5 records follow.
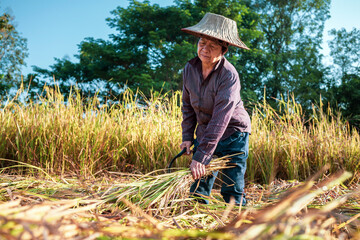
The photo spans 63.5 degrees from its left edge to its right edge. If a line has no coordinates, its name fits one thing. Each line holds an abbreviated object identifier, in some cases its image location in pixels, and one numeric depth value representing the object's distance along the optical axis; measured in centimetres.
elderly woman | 206
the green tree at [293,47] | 1923
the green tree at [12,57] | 2058
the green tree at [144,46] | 1697
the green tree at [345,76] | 1717
